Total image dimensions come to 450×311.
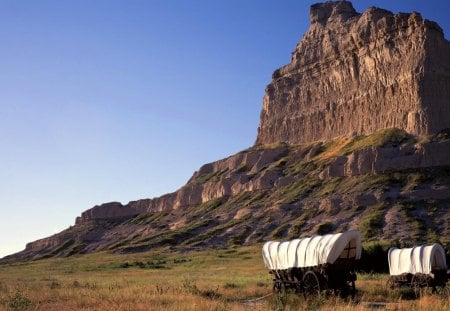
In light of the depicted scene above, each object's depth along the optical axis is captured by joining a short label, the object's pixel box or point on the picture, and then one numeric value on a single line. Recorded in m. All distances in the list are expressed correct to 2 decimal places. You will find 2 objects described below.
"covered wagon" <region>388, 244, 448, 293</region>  21.81
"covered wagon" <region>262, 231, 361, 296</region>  18.59
